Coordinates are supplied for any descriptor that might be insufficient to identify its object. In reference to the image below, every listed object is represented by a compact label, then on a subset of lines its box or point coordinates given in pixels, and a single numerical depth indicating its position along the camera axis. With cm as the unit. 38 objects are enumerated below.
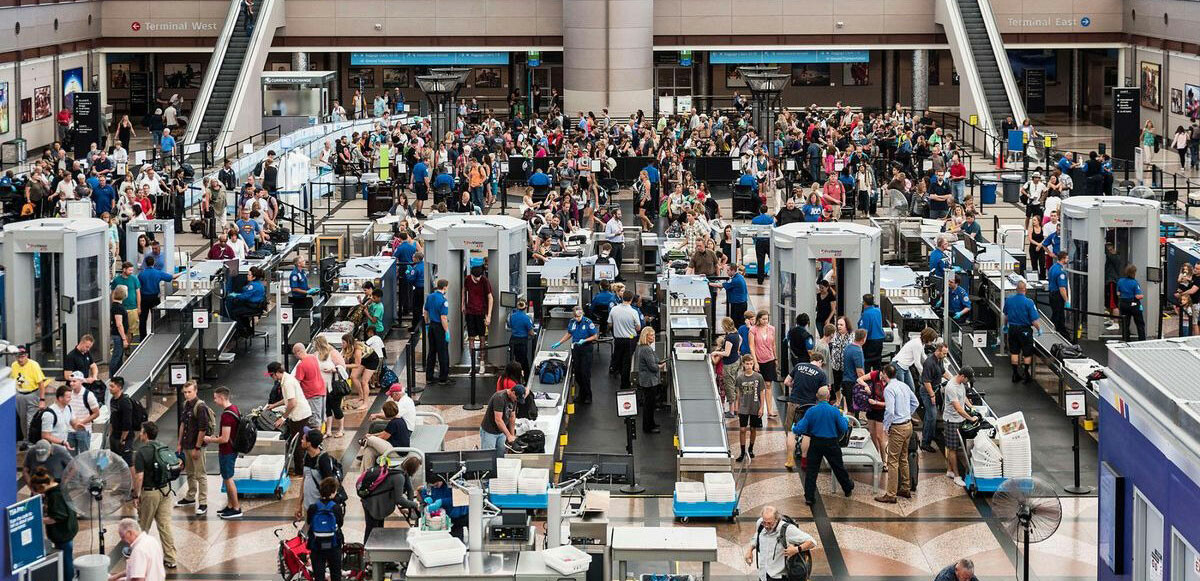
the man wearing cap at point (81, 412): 1712
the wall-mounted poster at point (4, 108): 4484
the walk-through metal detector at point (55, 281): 2217
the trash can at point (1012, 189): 3853
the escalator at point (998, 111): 4894
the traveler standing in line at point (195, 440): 1620
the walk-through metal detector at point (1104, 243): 2328
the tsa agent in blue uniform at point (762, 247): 2805
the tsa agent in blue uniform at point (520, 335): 2144
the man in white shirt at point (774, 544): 1330
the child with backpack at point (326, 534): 1402
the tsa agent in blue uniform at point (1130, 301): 2245
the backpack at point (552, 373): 2034
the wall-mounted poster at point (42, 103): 4800
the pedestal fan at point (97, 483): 1380
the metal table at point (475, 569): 1293
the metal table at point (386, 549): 1377
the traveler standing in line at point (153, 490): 1488
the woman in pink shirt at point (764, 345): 2005
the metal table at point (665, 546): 1324
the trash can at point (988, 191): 3709
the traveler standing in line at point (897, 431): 1673
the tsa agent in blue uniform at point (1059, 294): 2339
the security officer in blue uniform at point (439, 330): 2173
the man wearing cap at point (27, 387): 1798
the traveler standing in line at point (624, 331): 2109
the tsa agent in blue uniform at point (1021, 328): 2156
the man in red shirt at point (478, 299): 2241
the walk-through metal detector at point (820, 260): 2125
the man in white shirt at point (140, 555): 1305
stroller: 1427
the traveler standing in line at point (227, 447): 1627
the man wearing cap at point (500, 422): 1716
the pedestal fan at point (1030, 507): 1318
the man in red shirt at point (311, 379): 1850
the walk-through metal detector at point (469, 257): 2262
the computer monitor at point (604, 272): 2539
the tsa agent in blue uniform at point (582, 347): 2086
